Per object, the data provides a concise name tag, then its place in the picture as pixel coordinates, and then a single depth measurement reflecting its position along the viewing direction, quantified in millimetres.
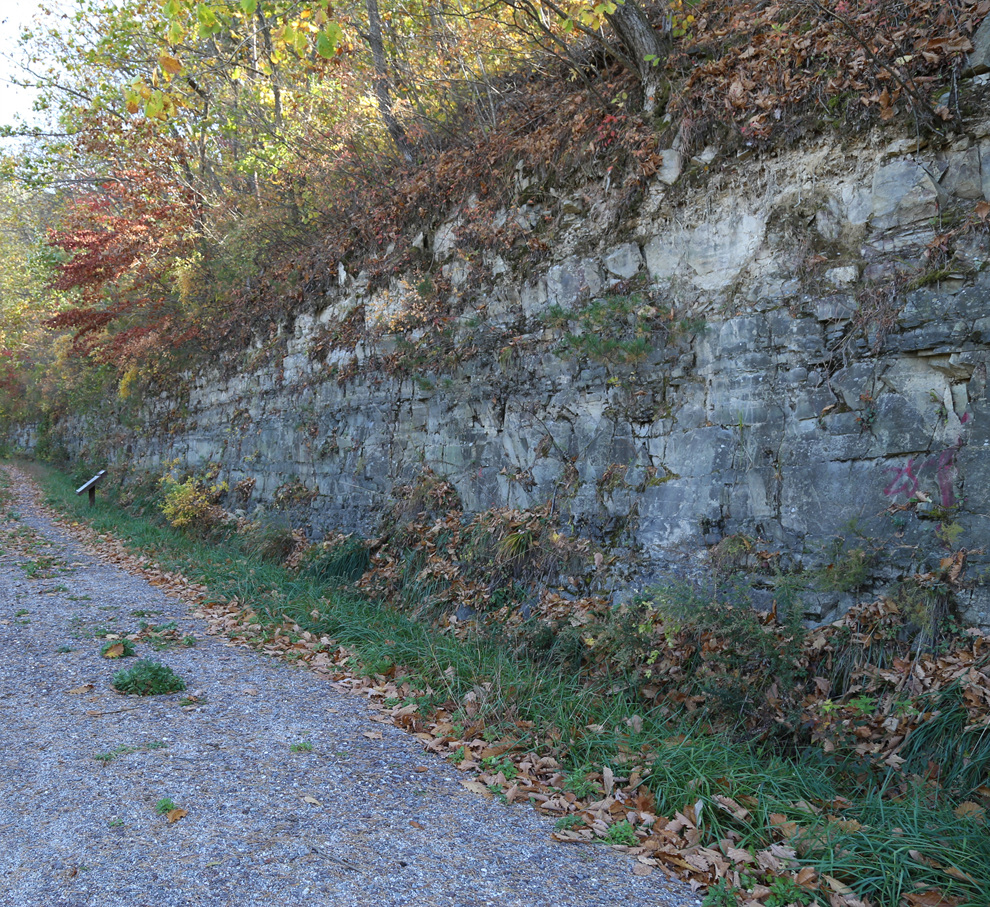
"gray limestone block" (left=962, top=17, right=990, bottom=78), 4402
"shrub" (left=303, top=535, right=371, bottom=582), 8680
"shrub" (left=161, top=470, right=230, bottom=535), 12281
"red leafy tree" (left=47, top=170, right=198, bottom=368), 14734
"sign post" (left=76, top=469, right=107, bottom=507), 16022
